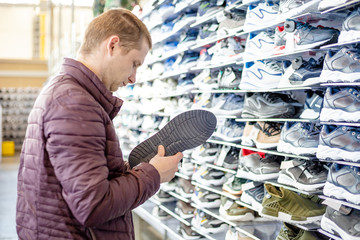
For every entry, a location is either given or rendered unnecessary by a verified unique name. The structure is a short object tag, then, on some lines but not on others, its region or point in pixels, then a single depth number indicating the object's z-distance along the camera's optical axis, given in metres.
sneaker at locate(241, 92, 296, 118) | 2.76
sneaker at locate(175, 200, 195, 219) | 4.02
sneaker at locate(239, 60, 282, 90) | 2.80
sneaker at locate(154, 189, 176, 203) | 4.69
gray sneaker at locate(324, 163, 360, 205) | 2.05
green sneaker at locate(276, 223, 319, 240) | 2.44
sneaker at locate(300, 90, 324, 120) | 2.40
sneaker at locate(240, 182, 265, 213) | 2.87
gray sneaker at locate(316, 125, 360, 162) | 2.07
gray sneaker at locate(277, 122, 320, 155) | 2.41
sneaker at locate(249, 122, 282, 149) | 2.79
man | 1.31
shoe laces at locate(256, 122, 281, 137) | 2.81
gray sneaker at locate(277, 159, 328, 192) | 2.34
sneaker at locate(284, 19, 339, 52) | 2.31
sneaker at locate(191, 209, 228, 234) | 3.58
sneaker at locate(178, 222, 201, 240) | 3.85
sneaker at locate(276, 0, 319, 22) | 2.28
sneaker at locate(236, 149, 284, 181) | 2.81
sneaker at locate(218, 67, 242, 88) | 3.24
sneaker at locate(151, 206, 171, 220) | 4.61
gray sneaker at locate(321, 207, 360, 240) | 2.05
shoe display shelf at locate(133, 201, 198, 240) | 4.21
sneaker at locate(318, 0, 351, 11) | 2.03
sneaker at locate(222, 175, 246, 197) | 3.21
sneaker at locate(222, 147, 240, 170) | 3.32
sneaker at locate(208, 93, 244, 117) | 3.30
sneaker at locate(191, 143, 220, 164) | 3.65
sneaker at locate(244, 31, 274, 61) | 2.80
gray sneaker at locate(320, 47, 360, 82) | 2.06
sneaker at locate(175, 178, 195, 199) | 4.09
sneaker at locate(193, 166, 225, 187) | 3.61
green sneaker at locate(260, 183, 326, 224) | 2.38
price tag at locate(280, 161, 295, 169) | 2.52
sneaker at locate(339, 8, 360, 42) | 2.01
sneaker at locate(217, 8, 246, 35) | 3.18
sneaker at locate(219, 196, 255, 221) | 3.17
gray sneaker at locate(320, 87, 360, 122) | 2.09
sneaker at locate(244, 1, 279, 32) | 2.77
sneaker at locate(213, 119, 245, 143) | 3.25
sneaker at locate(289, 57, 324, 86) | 2.37
